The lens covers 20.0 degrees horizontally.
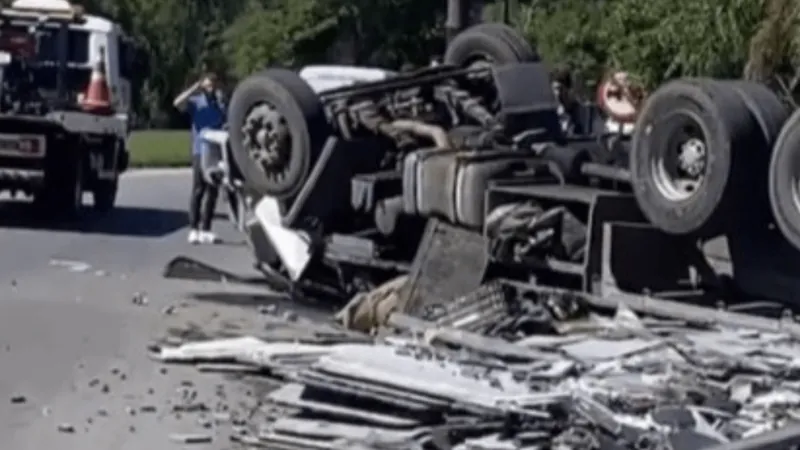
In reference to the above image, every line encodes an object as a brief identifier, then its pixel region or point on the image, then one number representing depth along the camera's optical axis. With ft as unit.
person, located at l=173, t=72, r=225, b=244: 72.79
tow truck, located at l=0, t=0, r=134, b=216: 80.59
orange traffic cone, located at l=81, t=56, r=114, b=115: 83.35
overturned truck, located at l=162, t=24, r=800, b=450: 34.81
